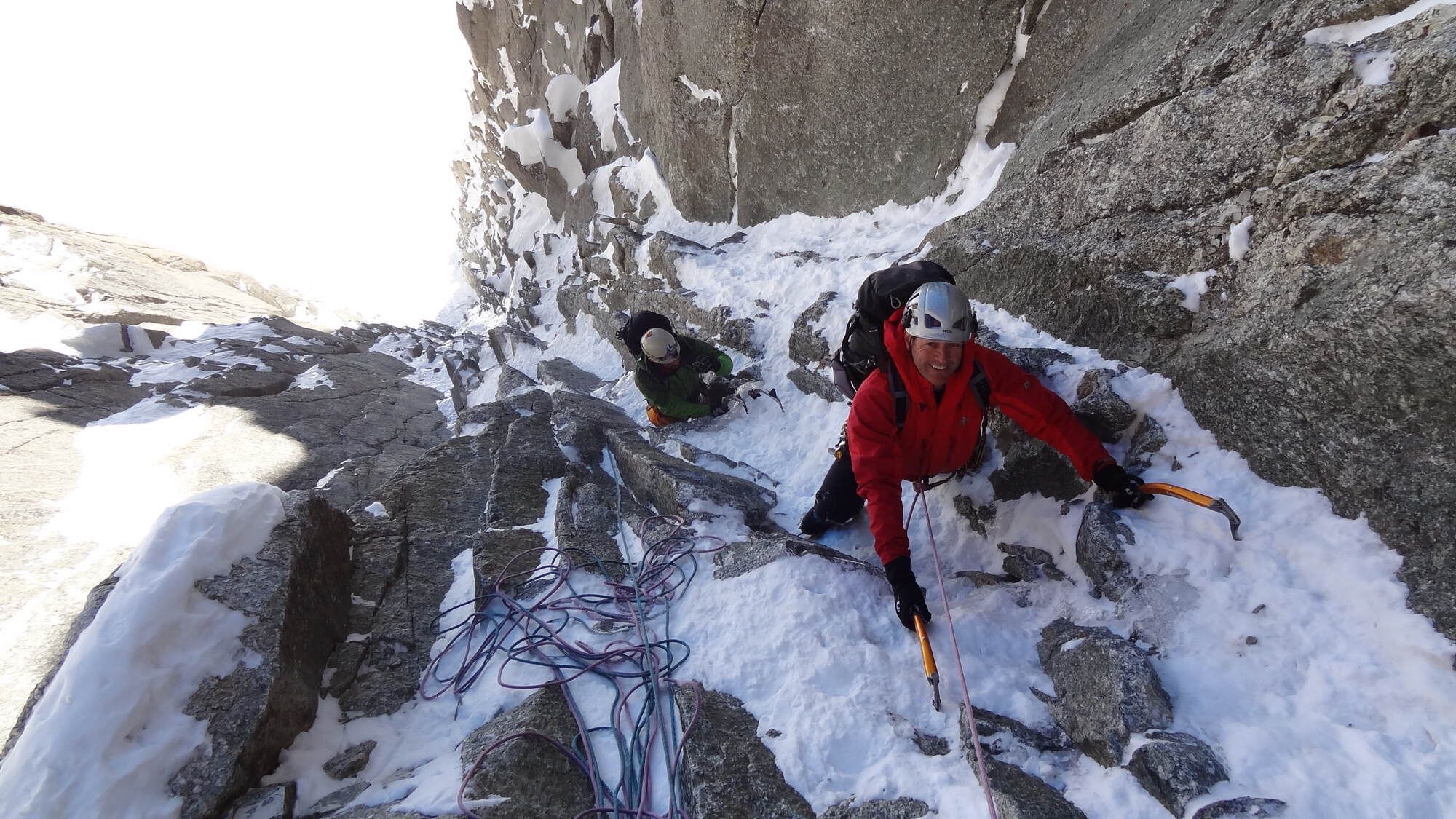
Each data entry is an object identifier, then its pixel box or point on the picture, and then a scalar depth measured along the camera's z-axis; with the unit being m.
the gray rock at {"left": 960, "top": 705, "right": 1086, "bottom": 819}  2.21
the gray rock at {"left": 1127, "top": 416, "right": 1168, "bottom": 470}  3.41
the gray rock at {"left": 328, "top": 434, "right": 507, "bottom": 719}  3.54
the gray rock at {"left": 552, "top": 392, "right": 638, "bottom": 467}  6.52
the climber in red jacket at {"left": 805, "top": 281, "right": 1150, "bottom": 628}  3.20
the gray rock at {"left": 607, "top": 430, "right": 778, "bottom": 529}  4.88
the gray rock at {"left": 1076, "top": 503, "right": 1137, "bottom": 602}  3.10
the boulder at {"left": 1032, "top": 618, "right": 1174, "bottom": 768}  2.43
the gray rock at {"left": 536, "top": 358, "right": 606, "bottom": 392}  11.31
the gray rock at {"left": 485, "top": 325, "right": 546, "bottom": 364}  16.89
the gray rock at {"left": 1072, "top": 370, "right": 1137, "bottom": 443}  3.62
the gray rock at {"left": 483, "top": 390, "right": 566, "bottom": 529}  5.21
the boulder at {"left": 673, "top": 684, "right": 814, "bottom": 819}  2.48
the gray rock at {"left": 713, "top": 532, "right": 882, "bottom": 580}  3.85
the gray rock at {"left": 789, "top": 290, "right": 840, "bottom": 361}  6.72
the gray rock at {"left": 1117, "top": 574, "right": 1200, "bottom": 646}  2.82
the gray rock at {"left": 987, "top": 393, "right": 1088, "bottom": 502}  3.75
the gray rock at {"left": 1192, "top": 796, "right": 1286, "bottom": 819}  2.00
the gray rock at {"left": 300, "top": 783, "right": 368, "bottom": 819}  2.76
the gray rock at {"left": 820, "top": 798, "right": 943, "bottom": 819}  2.38
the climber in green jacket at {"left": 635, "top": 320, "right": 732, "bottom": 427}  7.14
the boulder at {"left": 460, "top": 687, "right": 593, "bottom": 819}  2.60
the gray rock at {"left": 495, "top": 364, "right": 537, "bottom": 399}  11.09
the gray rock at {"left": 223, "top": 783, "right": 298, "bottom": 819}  2.65
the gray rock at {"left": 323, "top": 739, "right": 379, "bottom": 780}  2.99
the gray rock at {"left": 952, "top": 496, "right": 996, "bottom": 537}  4.13
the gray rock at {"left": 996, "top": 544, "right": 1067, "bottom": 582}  3.55
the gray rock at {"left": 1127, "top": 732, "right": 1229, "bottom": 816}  2.12
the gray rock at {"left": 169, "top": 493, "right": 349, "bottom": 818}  2.66
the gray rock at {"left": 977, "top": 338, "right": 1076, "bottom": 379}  4.10
